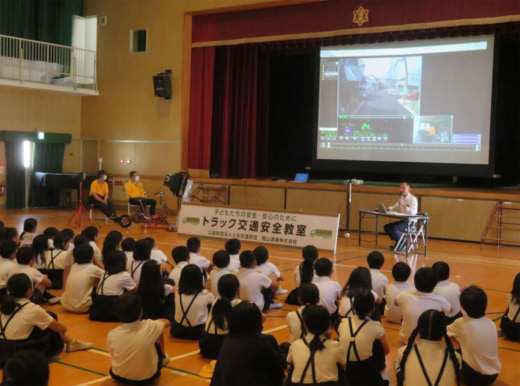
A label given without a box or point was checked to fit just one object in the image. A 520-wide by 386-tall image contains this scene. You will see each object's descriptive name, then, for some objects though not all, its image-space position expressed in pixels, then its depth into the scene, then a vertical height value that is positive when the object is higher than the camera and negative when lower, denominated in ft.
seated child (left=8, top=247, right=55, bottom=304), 17.68 -3.28
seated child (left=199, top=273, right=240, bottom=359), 14.30 -3.67
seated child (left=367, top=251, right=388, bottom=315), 19.36 -3.38
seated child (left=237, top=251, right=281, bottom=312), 18.48 -3.51
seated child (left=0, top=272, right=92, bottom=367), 13.93 -3.71
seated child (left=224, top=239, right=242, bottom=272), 21.81 -3.09
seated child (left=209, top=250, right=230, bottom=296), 18.62 -3.16
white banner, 32.94 -3.61
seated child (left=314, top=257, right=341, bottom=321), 17.39 -3.43
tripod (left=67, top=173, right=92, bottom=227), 40.99 -4.12
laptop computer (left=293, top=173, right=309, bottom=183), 46.26 -1.15
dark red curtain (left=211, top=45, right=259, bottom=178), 50.65 +3.99
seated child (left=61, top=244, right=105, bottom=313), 19.38 -3.90
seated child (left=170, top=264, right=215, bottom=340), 16.44 -3.93
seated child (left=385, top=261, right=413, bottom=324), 18.33 -3.59
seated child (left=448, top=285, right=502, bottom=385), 13.66 -3.73
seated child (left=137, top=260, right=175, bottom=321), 17.61 -3.88
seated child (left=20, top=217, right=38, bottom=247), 24.53 -3.18
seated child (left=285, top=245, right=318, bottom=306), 18.49 -3.26
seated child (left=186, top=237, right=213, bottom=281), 21.48 -3.36
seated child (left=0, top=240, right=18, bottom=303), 18.34 -3.26
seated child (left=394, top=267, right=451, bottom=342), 15.85 -3.33
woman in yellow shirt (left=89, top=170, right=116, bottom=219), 42.47 -2.91
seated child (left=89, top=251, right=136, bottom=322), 18.61 -3.85
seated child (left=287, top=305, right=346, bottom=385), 11.19 -3.41
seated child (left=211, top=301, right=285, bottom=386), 11.01 -3.43
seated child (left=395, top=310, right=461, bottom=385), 11.41 -3.44
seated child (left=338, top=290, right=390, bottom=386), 12.82 -3.62
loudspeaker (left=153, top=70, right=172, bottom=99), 51.82 +5.79
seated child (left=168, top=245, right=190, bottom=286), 19.40 -3.21
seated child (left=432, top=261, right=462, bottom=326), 17.56 -3.38
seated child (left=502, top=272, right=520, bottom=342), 16.86 -4.07
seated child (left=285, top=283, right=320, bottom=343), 13.55 -3.09
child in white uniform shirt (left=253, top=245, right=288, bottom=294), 20.56 -3.40
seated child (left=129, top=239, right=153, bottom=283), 19.75 -3.12
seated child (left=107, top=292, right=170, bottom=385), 13.10 -3.97
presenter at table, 34.83 -2.32
